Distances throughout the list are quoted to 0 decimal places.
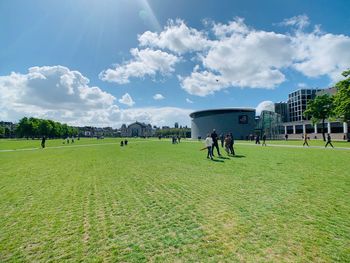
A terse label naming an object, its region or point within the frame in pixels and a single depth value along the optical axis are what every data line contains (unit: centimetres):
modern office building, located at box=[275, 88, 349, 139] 6534
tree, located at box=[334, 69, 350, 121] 3116
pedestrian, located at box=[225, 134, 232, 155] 1930
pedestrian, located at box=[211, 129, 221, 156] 1755
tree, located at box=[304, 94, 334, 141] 4425
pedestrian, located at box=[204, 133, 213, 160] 1623
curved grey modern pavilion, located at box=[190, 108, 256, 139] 8369
